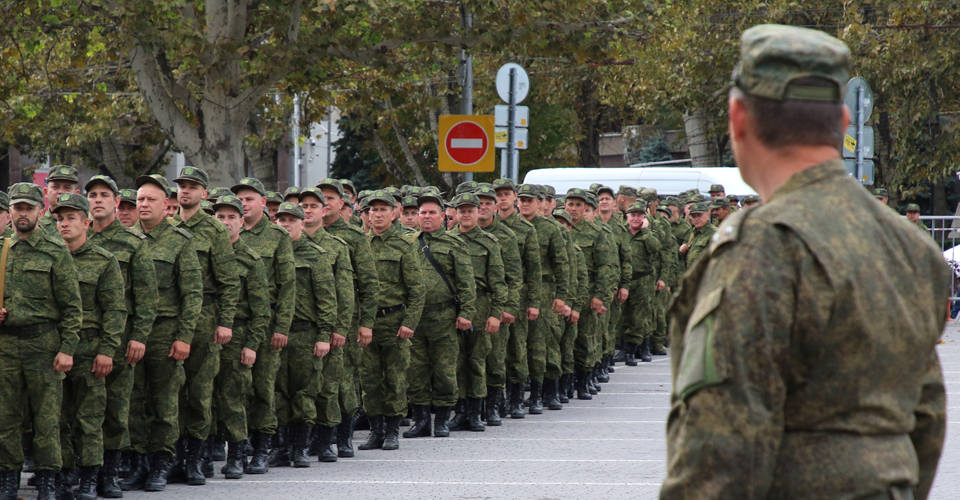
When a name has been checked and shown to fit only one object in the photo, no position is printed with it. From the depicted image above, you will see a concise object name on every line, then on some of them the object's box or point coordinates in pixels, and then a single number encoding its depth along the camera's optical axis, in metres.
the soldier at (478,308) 22.25
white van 42.69
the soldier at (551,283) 25.53
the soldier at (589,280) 27.36
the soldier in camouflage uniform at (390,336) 20.28
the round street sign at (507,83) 31.59
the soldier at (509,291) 23.08
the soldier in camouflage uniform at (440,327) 21.27
